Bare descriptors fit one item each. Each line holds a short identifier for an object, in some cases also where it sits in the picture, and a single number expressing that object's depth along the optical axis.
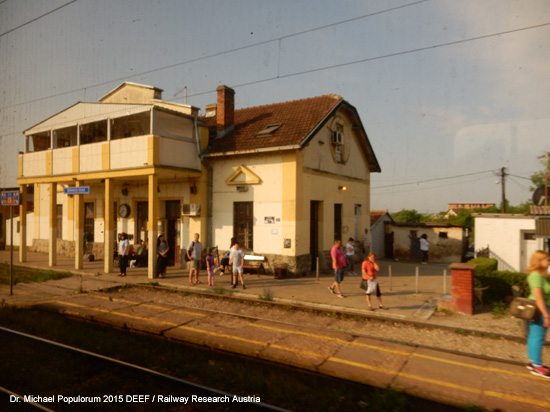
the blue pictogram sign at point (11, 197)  11.85
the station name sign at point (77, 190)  15.80
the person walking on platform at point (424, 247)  21.64
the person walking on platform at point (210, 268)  12.59
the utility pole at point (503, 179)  34.31
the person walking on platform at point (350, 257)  15.63
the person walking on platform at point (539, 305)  5.59
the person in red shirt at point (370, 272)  9.49
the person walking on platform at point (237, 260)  12.07
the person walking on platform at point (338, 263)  11.23
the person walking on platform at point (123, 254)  14.76
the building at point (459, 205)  77.90
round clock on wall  19.16
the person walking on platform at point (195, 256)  12.89
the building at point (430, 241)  22.59
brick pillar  9.20
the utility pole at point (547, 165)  19.09
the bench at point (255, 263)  15.09
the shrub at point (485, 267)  10.38
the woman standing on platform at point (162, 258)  14.24
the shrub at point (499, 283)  9.88
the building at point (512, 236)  15.30
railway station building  14.76
